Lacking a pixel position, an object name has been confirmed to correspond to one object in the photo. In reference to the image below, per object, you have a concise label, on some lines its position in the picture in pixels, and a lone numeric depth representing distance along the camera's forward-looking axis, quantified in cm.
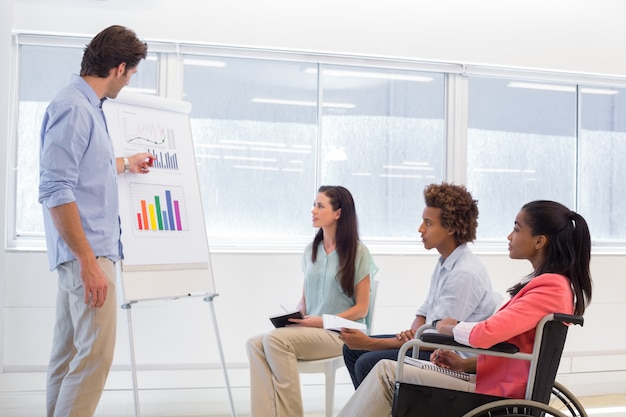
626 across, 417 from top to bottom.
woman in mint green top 312
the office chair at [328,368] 321
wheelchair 205
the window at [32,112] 393
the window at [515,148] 464
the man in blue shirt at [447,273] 261
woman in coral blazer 209
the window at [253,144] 417
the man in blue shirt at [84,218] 230
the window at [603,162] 489
